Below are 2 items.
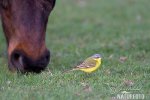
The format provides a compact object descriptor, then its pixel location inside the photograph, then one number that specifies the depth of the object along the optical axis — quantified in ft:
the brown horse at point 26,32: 47.47
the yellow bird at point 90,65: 47.70
